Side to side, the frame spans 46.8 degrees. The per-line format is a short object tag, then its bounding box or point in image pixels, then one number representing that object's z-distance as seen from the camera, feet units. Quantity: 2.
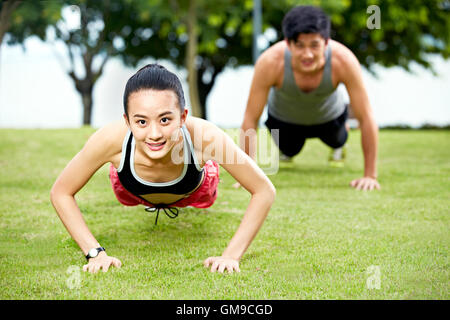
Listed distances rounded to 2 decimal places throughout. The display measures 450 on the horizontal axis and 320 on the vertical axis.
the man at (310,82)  15.84
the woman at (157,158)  9.04
